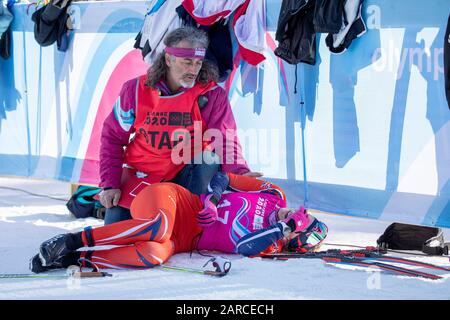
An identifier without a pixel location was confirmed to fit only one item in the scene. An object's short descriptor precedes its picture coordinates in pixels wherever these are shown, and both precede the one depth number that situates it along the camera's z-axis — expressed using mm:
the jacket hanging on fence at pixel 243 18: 11195
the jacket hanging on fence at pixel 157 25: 11750
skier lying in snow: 8164
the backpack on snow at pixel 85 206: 11750
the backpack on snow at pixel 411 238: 9437
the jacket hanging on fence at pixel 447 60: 9266
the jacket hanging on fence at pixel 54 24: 13719
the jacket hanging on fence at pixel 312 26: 10211
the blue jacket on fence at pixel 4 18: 14586
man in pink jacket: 9539
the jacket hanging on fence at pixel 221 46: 11492
